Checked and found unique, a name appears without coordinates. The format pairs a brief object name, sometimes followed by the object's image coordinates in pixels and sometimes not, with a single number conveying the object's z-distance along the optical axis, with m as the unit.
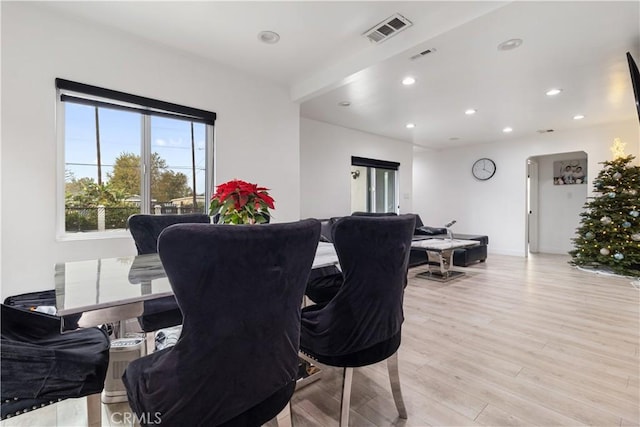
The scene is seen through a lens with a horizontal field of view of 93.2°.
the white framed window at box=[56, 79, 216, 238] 2.58
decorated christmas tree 4.57
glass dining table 0.90
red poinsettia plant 1.57
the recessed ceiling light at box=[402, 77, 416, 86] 3.45
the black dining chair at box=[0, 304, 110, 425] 0.85
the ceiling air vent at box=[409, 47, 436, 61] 2.78
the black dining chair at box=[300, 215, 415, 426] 1.19
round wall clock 7.07
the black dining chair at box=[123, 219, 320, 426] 0.74
